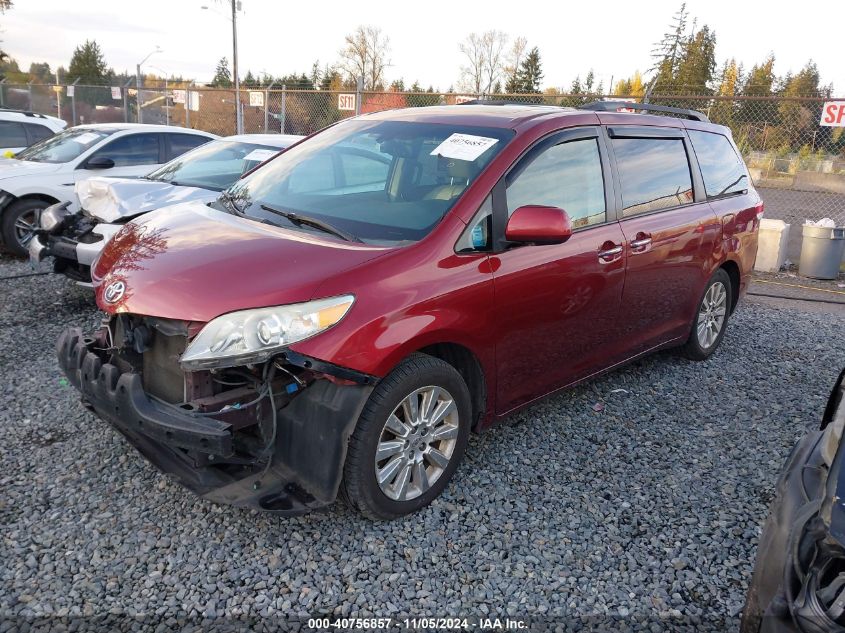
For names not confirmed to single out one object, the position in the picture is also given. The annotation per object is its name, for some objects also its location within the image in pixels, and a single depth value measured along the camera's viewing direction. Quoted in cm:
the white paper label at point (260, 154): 702
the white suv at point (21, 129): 1024
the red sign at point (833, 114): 921
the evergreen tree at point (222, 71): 7246
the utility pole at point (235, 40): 2997
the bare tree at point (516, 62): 6512
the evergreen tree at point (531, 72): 6516
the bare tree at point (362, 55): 5516
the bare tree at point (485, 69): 6091
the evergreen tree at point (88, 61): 6681
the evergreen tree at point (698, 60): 5987
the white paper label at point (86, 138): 852
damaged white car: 577
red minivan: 271
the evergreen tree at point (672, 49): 6334
